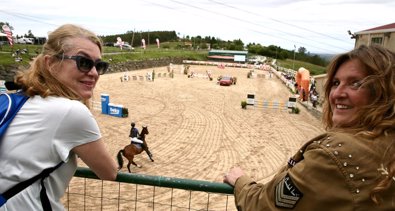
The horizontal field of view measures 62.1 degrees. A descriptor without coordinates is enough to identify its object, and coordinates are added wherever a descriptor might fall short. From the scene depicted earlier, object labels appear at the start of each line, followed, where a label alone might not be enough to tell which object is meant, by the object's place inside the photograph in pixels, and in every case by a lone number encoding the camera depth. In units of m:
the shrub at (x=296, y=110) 20.52
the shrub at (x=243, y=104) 21.28
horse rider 10.37
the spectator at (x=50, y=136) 1.49
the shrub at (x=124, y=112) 17.24
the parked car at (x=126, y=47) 64.44
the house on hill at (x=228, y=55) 70.01
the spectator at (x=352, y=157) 1.15
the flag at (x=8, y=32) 28.63
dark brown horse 10.01
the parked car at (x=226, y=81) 32.25
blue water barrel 17.56
